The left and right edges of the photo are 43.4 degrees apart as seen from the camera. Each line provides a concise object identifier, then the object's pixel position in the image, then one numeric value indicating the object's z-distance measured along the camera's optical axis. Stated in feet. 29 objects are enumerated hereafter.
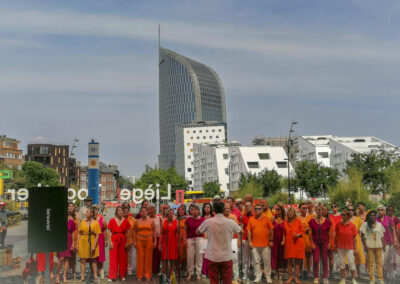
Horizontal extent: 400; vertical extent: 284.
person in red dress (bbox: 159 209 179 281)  42.22
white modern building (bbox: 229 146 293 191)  439.63
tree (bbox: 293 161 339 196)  246.88
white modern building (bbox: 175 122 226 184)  637.06
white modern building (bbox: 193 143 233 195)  489.67
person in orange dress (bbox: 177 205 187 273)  43.37
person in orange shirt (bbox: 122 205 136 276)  43.02
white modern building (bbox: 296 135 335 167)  422.00
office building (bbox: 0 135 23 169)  398.62
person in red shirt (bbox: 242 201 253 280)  43.96
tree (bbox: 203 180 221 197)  374.84
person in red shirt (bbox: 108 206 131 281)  42.06
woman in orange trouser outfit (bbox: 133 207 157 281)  41.24
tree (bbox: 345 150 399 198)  217.36
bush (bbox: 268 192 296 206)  195.60
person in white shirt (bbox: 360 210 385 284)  41.73
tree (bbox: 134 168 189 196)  358.23
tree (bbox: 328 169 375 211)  143.23
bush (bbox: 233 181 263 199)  229.45
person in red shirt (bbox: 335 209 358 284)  40.91
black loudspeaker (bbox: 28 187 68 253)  26.20
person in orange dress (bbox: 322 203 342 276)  42.64
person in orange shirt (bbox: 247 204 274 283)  41.55
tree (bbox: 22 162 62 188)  327.47
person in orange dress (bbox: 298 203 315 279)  42.87
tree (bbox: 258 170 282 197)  265.54
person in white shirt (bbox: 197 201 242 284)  27.63
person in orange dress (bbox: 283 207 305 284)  41.57
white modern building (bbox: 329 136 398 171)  366.84
